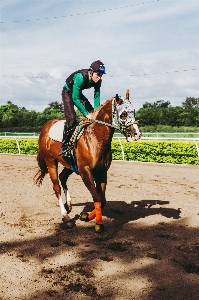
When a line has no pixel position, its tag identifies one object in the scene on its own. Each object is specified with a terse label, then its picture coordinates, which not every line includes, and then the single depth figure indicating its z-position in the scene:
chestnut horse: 4.96
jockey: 5.23
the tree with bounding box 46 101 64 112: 110.16
